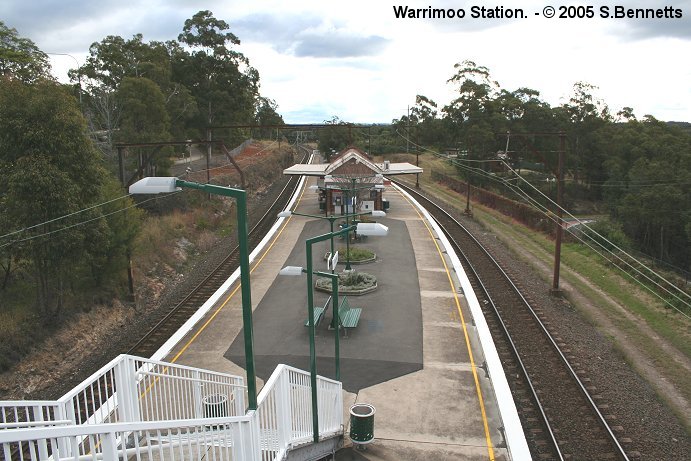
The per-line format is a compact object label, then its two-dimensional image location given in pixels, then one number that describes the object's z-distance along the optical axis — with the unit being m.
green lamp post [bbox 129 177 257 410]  6.20
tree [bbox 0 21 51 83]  24.04
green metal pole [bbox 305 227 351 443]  8.95
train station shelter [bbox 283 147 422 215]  35.66
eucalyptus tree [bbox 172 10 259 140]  51.88
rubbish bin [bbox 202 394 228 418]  8.55
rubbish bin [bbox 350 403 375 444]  10.01
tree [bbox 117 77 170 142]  30.12
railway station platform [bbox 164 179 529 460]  10.84
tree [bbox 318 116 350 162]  77.75
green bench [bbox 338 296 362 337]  16.17
